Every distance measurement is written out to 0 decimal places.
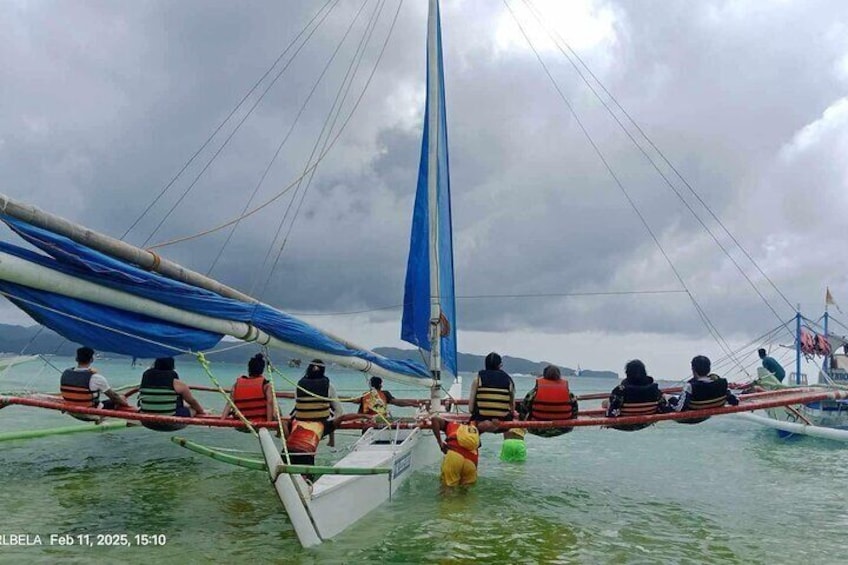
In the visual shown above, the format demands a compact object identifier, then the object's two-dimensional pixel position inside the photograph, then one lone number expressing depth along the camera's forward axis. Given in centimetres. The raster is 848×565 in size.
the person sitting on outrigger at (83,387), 998
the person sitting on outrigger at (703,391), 942
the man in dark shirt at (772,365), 1742
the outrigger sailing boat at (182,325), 578
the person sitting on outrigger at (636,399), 965
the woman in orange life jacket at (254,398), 966
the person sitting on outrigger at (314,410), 851
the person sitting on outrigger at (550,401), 974
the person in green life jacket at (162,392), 970
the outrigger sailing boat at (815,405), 2213
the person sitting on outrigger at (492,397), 968
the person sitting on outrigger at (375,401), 1184
